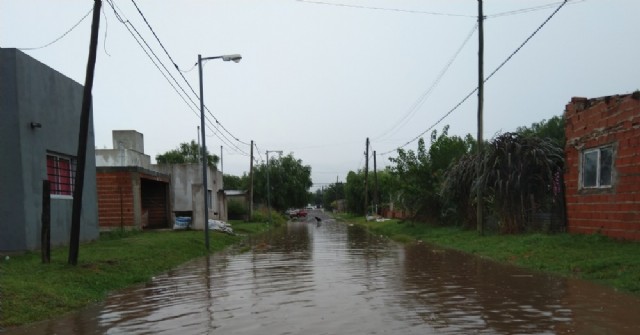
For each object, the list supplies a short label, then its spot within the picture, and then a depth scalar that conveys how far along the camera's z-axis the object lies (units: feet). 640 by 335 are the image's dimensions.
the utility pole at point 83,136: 40.16
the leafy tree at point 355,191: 245.04
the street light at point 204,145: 70.08
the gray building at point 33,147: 47.06
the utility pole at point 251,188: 162.17
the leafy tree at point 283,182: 222.28
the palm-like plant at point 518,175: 66.85
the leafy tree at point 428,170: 100.37
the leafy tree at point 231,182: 312.09
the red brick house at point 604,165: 46.78
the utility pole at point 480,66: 69.46
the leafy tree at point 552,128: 138.02
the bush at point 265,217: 171.22
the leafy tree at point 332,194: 475.80
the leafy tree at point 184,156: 280.31
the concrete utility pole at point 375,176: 185.36
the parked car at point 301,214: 280.51
